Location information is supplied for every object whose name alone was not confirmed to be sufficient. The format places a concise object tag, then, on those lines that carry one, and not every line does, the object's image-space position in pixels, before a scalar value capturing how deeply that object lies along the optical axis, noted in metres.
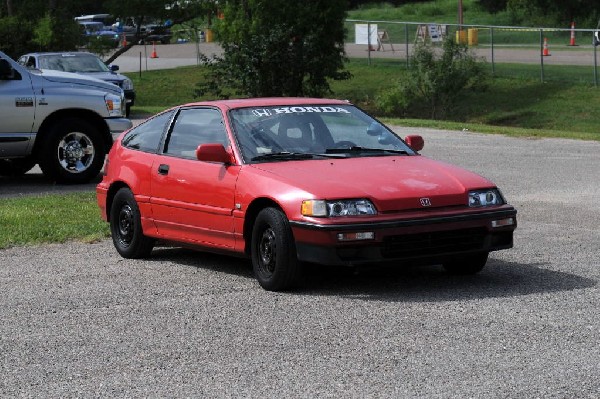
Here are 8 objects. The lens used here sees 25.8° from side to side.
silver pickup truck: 16.69
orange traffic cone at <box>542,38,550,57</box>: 44.68
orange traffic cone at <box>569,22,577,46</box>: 48.86
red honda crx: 8.83
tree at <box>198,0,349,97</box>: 32.59
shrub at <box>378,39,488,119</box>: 34.34
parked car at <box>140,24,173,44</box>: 41.34
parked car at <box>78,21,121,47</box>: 42.22
